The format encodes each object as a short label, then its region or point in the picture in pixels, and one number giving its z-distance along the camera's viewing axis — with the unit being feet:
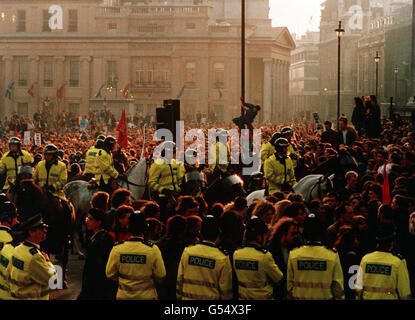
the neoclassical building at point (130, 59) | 263.70
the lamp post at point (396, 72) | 224.39
